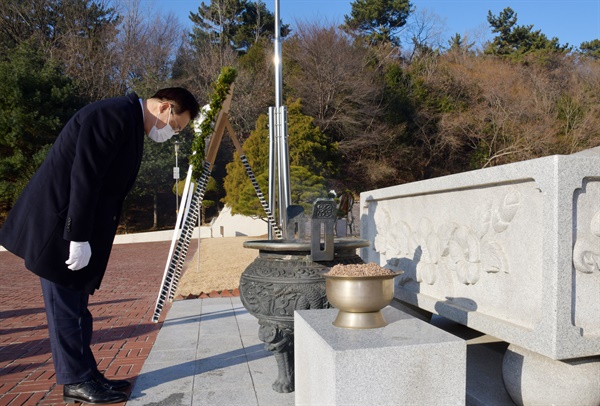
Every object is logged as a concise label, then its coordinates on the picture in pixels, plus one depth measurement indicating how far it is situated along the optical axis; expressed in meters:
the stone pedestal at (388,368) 1.97
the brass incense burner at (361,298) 2.32
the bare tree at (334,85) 21.64
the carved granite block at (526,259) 2.24
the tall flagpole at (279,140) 6.97
